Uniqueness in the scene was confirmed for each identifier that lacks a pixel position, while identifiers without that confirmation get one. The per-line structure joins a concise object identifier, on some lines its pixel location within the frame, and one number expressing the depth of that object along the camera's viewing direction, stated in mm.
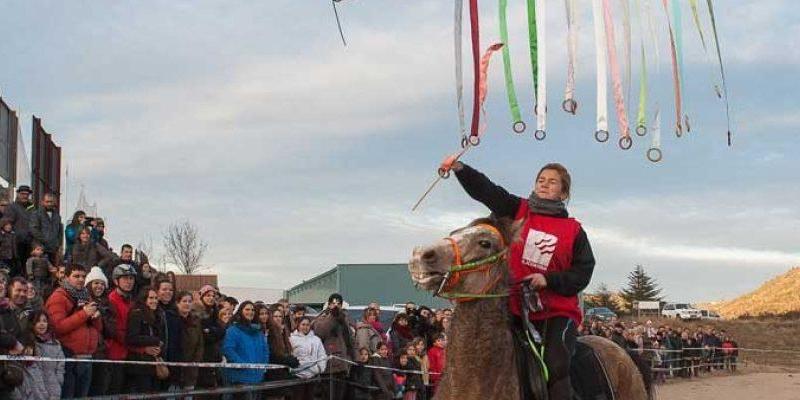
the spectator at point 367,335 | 15883
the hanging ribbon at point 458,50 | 7789
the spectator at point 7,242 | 13273
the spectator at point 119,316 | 10203
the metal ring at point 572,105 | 7793
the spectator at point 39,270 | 12781
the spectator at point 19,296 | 9430
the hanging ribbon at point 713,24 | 8656
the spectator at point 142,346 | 10469
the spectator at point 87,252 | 14633
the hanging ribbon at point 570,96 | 7876
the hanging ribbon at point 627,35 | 8984
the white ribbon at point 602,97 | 7805
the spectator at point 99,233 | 15692
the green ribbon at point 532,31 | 8539
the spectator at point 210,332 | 11727
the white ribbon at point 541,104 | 7862
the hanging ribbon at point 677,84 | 8695
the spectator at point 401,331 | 17188
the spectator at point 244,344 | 12328
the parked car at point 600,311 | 55594
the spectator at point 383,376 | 15219
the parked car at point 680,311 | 74000
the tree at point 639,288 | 99562
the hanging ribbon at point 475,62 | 6767
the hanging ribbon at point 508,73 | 7765
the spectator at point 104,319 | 10047
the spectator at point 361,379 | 14633
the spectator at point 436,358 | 16406
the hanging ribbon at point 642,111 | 7998
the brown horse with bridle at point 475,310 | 6344
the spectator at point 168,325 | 11070
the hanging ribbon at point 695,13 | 8828
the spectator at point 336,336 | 14250
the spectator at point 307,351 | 13695
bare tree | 47662
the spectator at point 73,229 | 15032
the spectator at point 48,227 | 13969
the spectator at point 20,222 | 13688
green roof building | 44375
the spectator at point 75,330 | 9719
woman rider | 6750
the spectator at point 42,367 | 8945
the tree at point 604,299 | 84550
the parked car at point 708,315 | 75800
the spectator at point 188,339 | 11281
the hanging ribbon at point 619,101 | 7969
